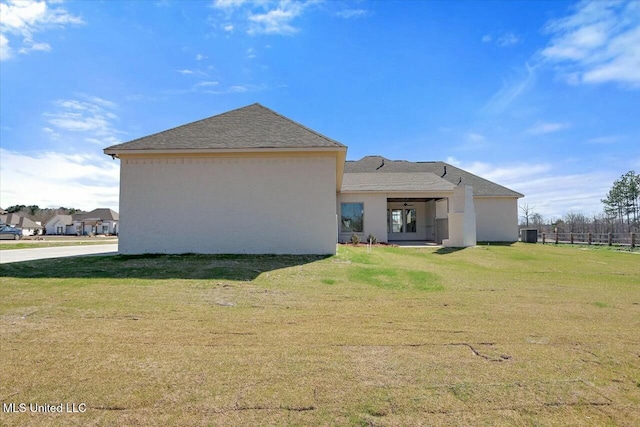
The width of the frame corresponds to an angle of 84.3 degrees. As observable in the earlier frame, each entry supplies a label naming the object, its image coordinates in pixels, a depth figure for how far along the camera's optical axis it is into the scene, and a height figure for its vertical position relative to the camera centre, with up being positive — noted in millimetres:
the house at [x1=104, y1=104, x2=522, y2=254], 12805 +1253
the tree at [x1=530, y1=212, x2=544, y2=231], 49931 +1865
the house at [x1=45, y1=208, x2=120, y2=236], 65000 +420
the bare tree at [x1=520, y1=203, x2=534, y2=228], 50250 +2279
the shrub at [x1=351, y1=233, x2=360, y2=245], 19442 -594
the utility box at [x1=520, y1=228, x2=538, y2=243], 26594 -300
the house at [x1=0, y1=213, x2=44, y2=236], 60453 +297
